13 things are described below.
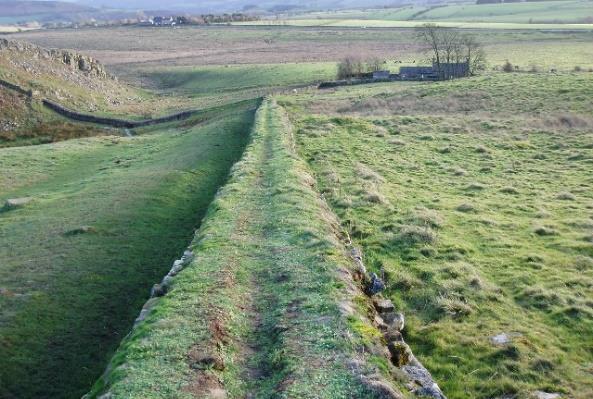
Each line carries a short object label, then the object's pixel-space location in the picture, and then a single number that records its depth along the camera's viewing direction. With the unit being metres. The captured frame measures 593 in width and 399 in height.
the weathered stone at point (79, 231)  23.59
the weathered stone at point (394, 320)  15.83
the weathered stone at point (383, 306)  16.59
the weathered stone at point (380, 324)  15.18
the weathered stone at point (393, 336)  14.64
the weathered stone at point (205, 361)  12.01
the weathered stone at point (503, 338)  15.44
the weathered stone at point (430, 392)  12.21
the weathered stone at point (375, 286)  17.43
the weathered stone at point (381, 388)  11.09
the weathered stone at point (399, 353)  13.53
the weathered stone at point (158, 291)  16.27
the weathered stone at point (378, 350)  12.77
